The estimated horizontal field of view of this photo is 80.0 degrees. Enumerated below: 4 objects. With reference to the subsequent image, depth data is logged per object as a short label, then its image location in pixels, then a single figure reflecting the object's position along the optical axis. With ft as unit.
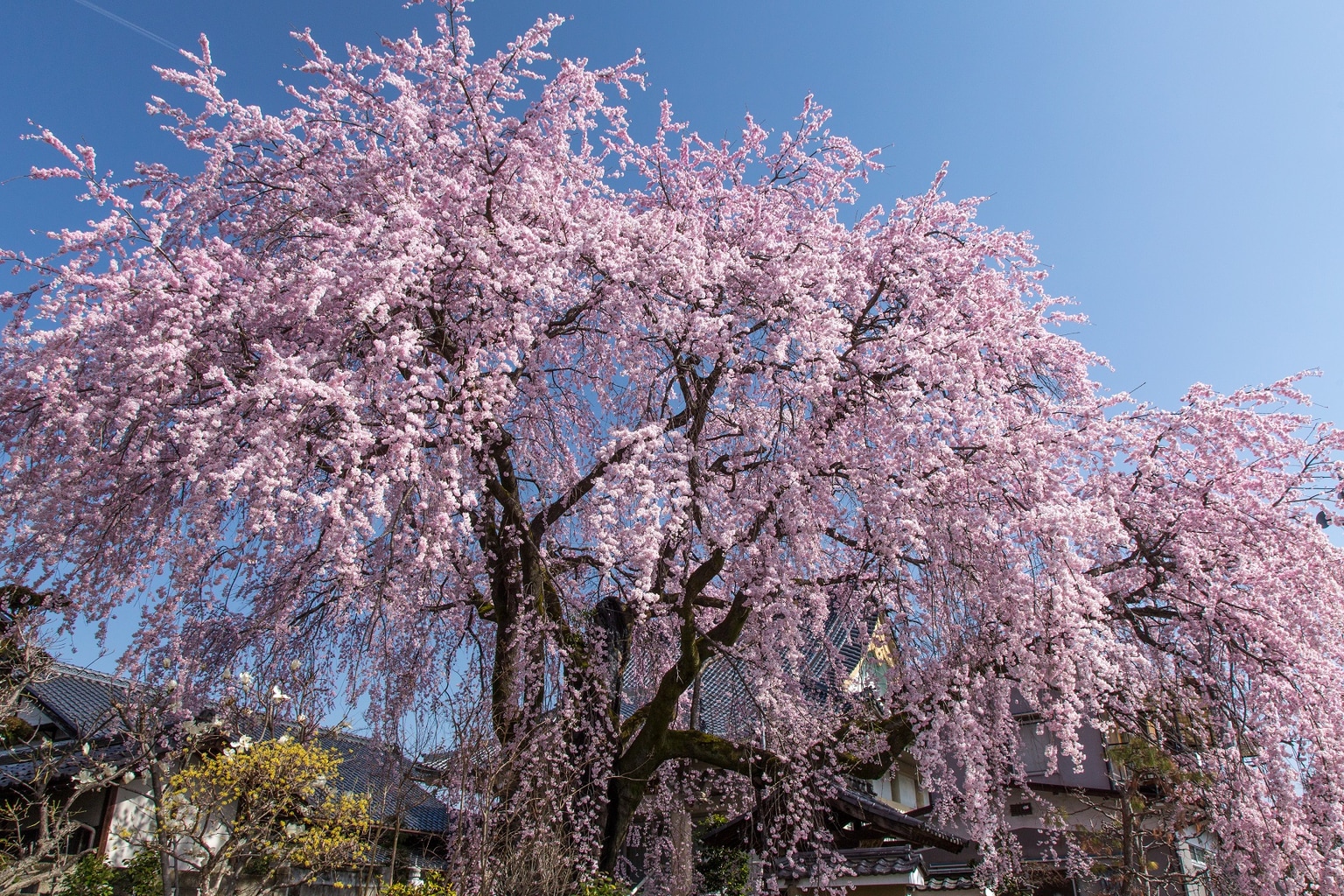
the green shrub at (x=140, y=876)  29.84
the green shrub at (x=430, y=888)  21.07
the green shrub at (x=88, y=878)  28.53
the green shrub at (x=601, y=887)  21.66
